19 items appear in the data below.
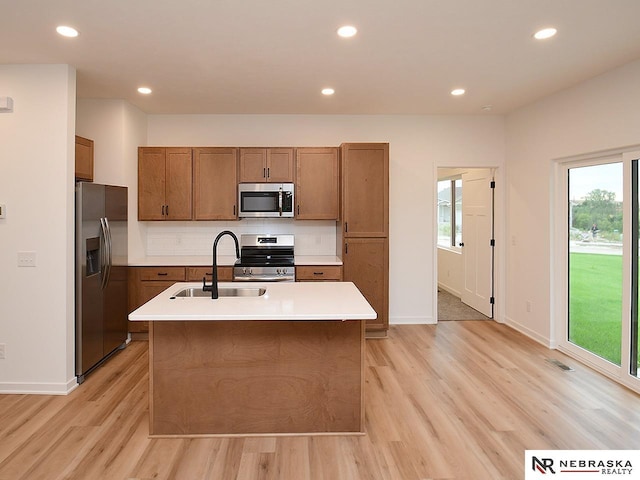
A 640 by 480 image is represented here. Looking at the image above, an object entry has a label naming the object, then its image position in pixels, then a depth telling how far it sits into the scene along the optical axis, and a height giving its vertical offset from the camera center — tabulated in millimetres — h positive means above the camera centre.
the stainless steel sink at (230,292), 3068 -388
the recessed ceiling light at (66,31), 2863 +1386
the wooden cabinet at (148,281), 4613 -465
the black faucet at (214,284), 2645 -295
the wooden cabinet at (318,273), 4715 -384
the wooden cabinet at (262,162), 5004 +878
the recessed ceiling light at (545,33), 2908 +1407
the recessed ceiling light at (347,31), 2855 +1397
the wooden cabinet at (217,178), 4996 +689
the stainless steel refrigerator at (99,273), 3602 -331
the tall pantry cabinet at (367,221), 4852 +193
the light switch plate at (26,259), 3434 -176
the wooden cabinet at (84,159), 3900 +724
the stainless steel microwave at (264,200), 4988 +438
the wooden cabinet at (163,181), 4996 +653
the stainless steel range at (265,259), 4680 -242
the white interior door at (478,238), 5730 +9
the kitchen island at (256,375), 2682 -862
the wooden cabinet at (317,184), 5020 +630
